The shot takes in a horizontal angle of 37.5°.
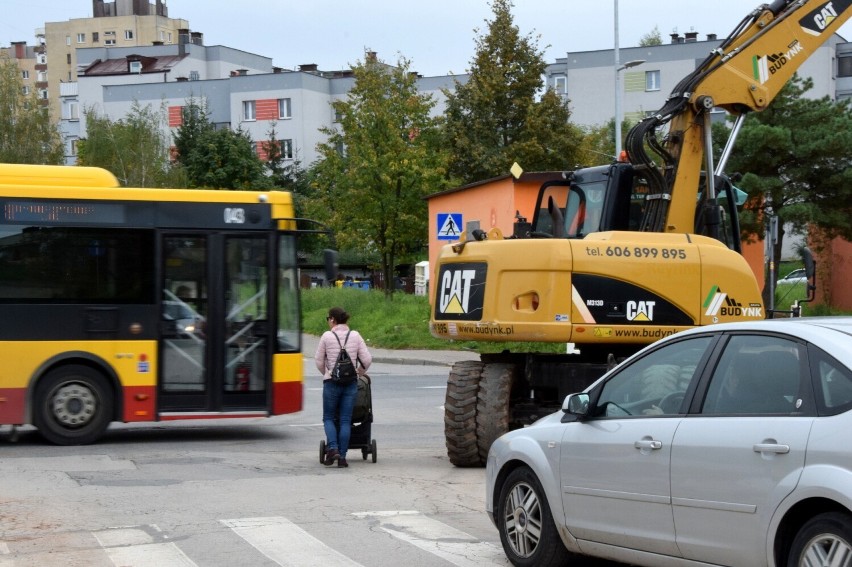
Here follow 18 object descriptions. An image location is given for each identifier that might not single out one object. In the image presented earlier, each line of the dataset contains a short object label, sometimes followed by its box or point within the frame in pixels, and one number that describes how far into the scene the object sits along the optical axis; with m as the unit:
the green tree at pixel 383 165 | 42.75
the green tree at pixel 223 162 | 70.12
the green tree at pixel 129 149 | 70.06
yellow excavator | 12.41
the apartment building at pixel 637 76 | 77.00
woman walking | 12.77
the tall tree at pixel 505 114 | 47.41
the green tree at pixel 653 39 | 119.34
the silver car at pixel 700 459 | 5.70
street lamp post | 34.22
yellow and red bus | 14.65
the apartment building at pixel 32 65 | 145.25
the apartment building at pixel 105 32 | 124.06
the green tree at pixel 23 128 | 69.56
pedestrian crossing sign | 30.72
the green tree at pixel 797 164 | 34.62
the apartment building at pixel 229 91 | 86.62
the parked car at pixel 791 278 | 49.08
